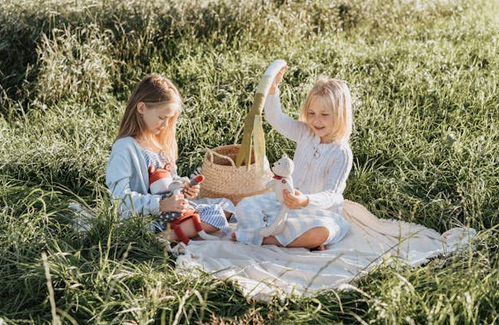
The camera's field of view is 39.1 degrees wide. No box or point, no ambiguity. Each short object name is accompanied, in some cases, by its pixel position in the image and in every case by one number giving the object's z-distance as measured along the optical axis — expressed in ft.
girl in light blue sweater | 13.48
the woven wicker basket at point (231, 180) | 15.11
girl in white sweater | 13.30
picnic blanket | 11.68
